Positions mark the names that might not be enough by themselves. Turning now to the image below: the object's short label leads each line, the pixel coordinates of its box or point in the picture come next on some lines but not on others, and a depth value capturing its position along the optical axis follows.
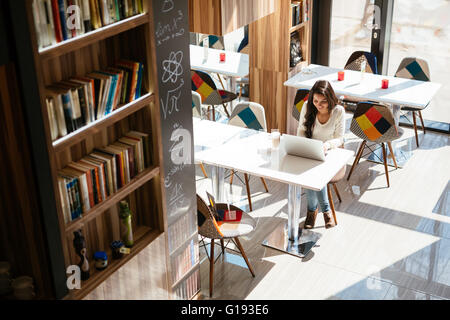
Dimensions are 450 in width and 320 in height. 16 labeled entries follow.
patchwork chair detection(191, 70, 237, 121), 6.89
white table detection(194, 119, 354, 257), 4.71
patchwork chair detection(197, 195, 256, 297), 4.44
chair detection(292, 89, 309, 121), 6.29
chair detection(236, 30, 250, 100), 7.26
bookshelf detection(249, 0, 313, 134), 6.60
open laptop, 4.85
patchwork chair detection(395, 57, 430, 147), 6.95
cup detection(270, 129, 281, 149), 5.04
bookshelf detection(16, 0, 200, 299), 2.84
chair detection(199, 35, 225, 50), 7.69
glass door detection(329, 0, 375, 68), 7.55
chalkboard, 3.42
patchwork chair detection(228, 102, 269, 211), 5.84
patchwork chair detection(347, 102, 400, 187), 5.88
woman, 5.19
